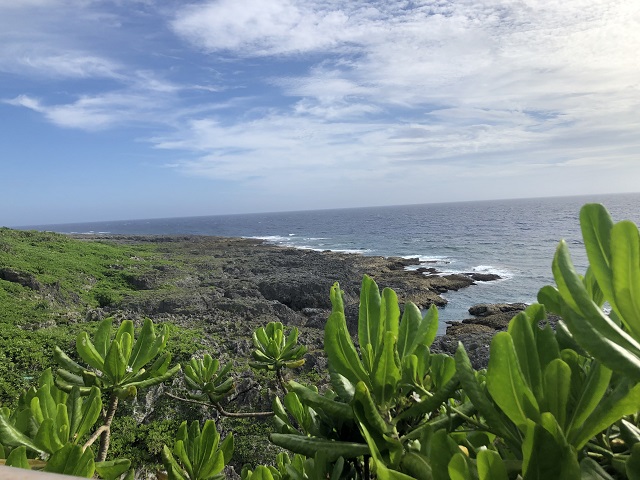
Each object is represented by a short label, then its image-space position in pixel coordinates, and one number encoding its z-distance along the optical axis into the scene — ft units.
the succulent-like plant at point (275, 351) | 8.98
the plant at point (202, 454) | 5.17
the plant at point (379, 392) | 2.68
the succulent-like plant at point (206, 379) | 8.32
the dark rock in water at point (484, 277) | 92.22
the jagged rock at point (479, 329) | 37.17
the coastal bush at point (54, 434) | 3.18
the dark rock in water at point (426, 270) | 98.53
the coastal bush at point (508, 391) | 1.78
